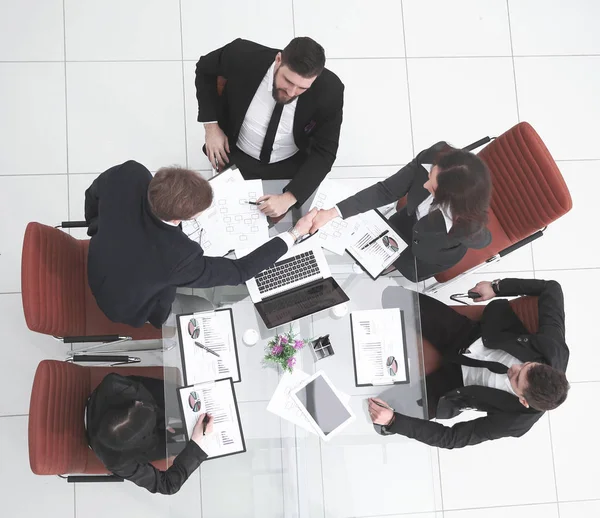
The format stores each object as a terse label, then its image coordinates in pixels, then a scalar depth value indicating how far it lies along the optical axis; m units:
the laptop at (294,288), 2.36
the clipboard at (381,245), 2.49
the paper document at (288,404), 2.29
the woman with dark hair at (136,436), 2.02
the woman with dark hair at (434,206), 2.12
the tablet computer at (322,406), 2.30
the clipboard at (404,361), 2.39
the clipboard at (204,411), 2.22
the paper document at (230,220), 2.44
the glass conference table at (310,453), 2.28
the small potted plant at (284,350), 2.28
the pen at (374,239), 2.54
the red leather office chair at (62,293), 2.06
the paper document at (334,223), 2.53
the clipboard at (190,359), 2.26
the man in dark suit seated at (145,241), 1.96
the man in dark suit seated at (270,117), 2.46
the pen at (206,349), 2.29
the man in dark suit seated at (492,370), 2.23
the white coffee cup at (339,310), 2.40
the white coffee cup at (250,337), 2.31
